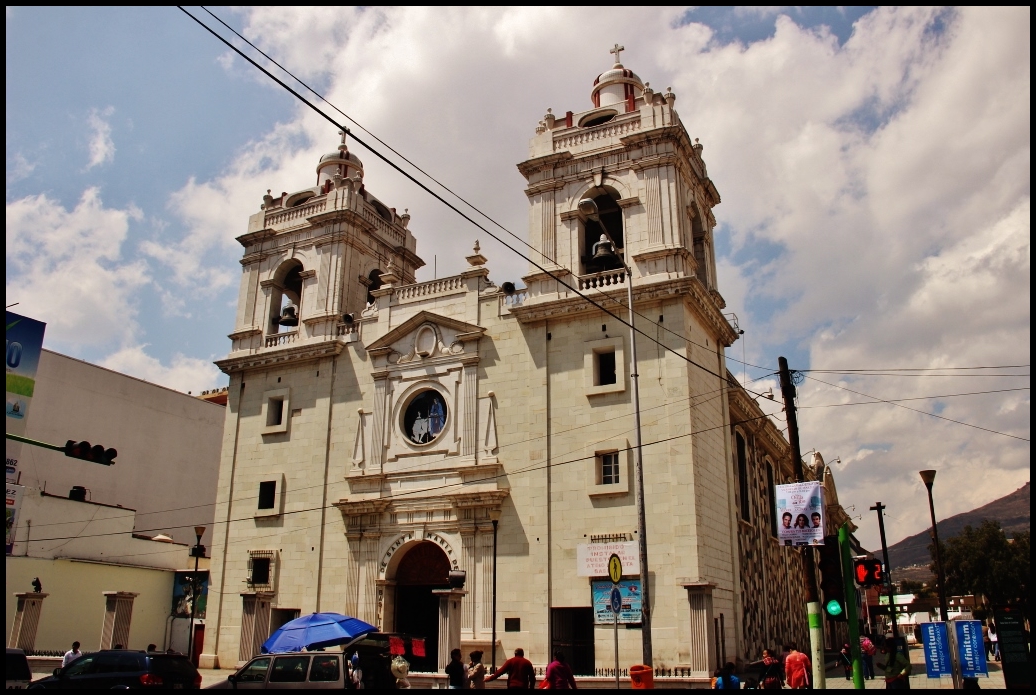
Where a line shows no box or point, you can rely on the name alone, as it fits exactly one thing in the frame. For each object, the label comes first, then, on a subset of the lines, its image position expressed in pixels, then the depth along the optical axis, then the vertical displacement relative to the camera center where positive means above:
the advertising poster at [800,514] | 17.19 +1.97
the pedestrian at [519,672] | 17.27 -1.24
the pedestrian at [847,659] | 29.32 -1.73
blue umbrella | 22.05 -0.62
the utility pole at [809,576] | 17.12 +0.78
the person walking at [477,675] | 18.78 -1.43
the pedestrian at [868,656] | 30.98 -1.74
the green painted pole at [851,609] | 16.27 +0.04
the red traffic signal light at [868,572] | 16.58 +0.76
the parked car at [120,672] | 17.58 -1.32
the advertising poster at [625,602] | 25.19 +0.25
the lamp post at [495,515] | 27.45 +3.03
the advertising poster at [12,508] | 35.38 +4.19
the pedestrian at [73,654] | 23.60 -1.29
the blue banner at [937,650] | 19.25 -0.86
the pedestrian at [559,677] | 16.38 -1.27
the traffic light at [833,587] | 15.88 +0.45
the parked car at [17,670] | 18.33 -1.31
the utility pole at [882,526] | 43.62 +4.56
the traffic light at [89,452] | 19.88 +3.64
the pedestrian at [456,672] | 17.80 -1.28
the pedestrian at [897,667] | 17.00 -1.10
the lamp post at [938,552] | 30.75 +2.30
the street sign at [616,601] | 17.81 +0.20
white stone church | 26.80 +6.39
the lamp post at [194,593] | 30.35 +0.56
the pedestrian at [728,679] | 16.78 -1.33
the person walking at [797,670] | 18.44 -1.27
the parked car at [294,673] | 17.09 -1.27
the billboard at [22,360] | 23.41 +6.82
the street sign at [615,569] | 17.86 +0.86
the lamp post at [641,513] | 19.89 +2.39
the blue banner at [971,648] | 18.81 -0.81
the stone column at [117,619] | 31.36 -0.37
